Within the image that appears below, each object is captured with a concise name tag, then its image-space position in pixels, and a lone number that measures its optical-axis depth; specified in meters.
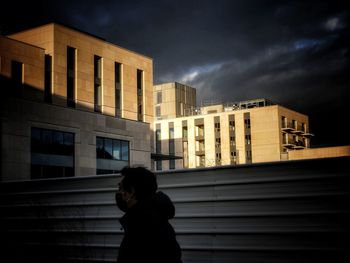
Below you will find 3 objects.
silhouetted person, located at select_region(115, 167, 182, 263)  2.88
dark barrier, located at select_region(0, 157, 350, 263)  4.40
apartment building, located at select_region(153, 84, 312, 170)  85.19
